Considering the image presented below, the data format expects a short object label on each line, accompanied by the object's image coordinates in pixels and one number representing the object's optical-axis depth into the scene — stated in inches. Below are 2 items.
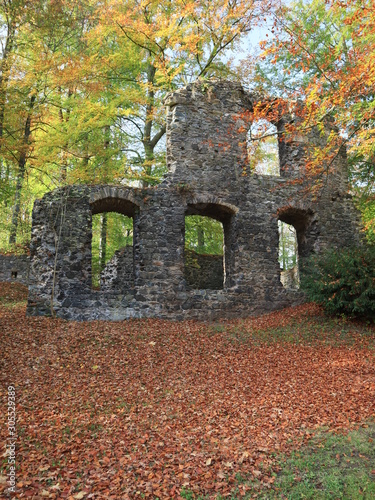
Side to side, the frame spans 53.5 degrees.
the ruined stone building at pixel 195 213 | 376.5
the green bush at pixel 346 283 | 357.1
